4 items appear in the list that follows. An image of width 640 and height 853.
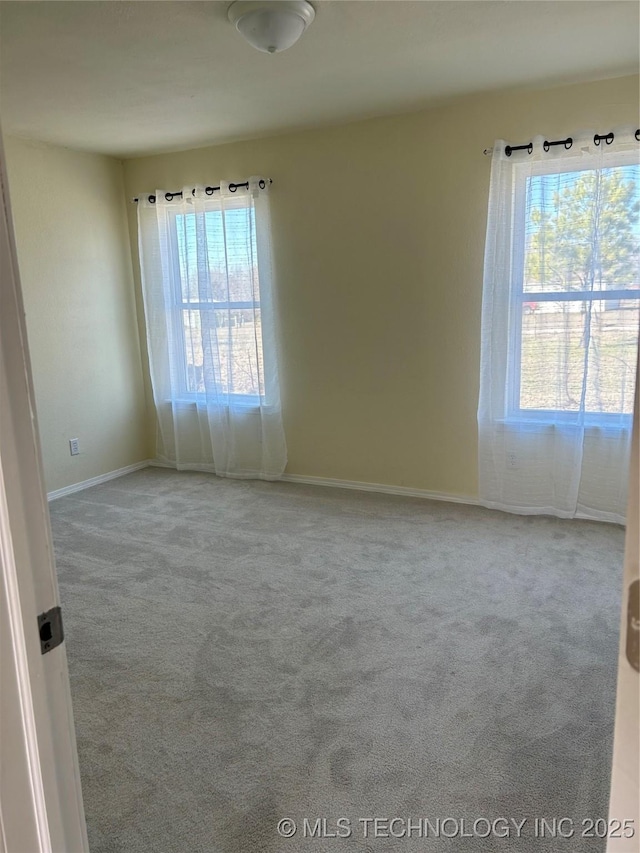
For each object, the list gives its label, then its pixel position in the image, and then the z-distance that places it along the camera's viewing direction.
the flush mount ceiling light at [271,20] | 2.19
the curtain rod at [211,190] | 4.14
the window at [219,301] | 4.31
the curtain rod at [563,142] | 3.18
